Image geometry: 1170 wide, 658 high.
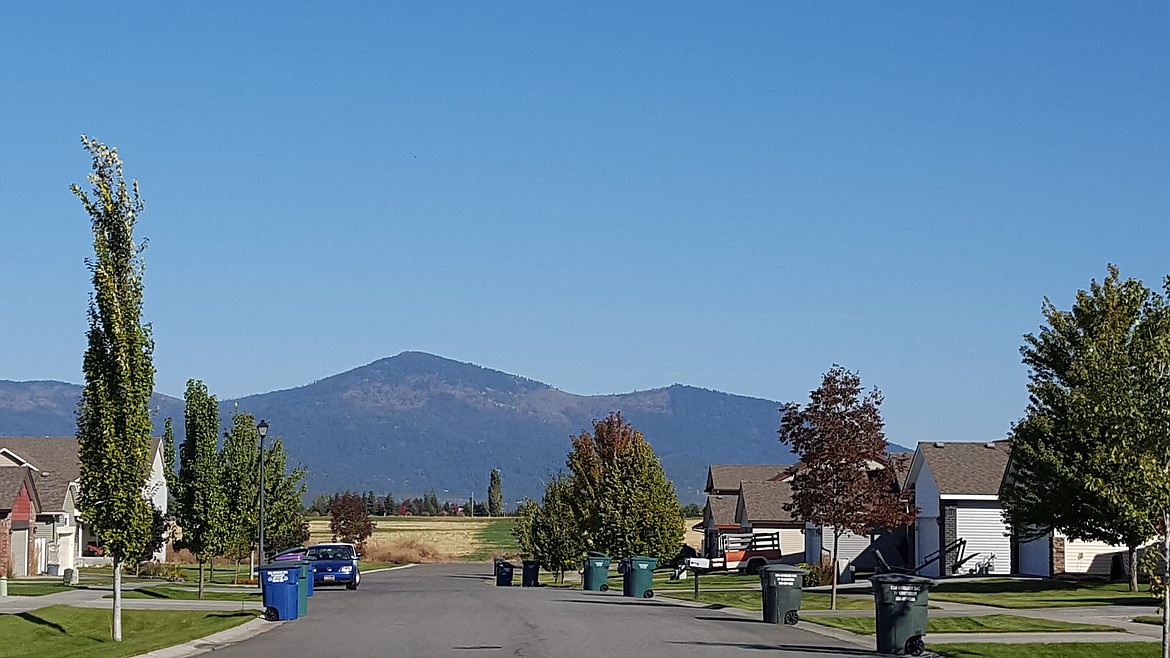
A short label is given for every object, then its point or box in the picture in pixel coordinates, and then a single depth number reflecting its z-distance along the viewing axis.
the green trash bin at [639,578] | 43.56
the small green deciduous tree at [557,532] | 59.59
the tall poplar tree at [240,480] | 47.50
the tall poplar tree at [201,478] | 42.12
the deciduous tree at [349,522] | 99.56
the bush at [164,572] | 56.38
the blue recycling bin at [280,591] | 30.25
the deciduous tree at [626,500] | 55.00
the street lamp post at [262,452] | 45.03
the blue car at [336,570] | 48.03
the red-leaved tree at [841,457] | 37.62
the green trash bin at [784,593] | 30.50
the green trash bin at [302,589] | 30.98
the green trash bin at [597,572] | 48.41
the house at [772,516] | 75.31
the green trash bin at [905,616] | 23.56
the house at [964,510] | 59.03
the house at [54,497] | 63.62
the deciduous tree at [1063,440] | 40.34
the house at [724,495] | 82.94
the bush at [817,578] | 52.47
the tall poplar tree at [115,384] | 28.58
